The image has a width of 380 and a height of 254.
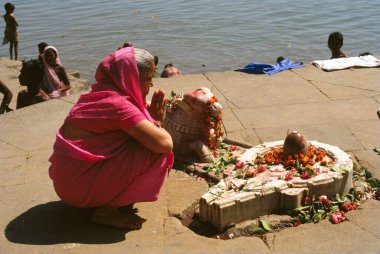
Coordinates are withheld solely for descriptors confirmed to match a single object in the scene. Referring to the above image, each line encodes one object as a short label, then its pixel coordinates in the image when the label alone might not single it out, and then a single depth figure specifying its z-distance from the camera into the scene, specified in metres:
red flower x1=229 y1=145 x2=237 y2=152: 5.45
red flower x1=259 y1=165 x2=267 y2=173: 4.47
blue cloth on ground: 8.05
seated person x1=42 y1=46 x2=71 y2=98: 7.66
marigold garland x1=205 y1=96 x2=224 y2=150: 5.02
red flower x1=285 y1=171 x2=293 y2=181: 4.27
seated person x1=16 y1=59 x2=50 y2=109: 7.43
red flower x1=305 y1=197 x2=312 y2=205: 4.22
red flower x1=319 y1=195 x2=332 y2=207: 4.24
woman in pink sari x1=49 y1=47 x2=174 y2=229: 3.76
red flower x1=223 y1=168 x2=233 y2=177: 4.67
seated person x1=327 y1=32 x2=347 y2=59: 9.19
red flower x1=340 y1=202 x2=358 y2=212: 4.28
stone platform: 4.03
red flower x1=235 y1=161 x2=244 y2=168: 4.60
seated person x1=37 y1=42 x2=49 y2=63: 8.30
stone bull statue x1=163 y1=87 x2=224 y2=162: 4.95
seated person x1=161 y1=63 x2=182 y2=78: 8.18
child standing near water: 12.85
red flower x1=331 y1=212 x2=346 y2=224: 4.12
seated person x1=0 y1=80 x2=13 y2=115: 7.61
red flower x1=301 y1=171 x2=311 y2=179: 4.28
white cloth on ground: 8.11
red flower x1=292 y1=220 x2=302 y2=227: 4.10
